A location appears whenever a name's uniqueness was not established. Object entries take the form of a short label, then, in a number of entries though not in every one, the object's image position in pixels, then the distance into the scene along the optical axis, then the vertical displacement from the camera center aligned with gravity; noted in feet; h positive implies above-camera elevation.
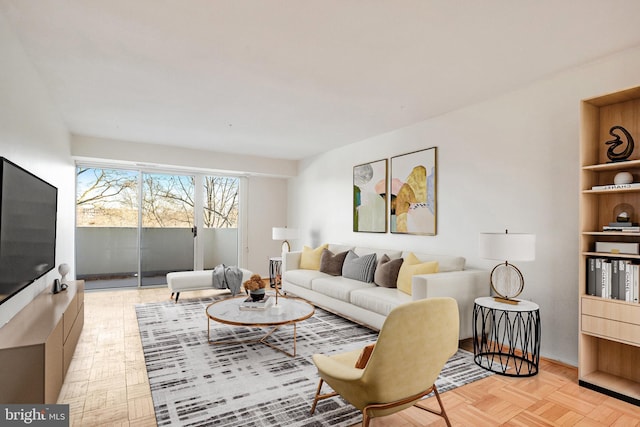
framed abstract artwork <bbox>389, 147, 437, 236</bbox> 14.34 +1.07
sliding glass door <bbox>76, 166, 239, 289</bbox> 19.90 -0.47
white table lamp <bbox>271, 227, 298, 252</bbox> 21.50 -1.03
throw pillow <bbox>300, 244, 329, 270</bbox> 18.26 -2.19
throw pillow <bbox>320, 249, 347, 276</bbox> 16.71 -2.20
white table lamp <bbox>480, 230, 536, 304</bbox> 9.23 -0.95
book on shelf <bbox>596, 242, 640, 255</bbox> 7.96 -0.70
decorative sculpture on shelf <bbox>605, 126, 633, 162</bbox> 8.48 +1.76
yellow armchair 5.53 -2.42
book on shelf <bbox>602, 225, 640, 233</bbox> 7.95 -0.25
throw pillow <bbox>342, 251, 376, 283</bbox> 14.76 -2.20
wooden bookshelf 8.10 -0.49
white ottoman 17.06 -3.20
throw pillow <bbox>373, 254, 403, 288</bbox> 13.48 -2.19
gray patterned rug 7.23 -4.11
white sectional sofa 10.77 -2.74
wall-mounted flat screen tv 6.72 -0.28
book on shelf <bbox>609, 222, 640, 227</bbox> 8.17 -0.15
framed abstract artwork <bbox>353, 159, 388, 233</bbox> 16.87 +1.04
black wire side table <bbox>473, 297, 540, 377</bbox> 9.50 -3.86
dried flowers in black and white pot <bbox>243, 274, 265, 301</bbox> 11.92 -2.41
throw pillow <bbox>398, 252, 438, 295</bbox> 12.01 -1.83
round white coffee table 10.26 -3.06
